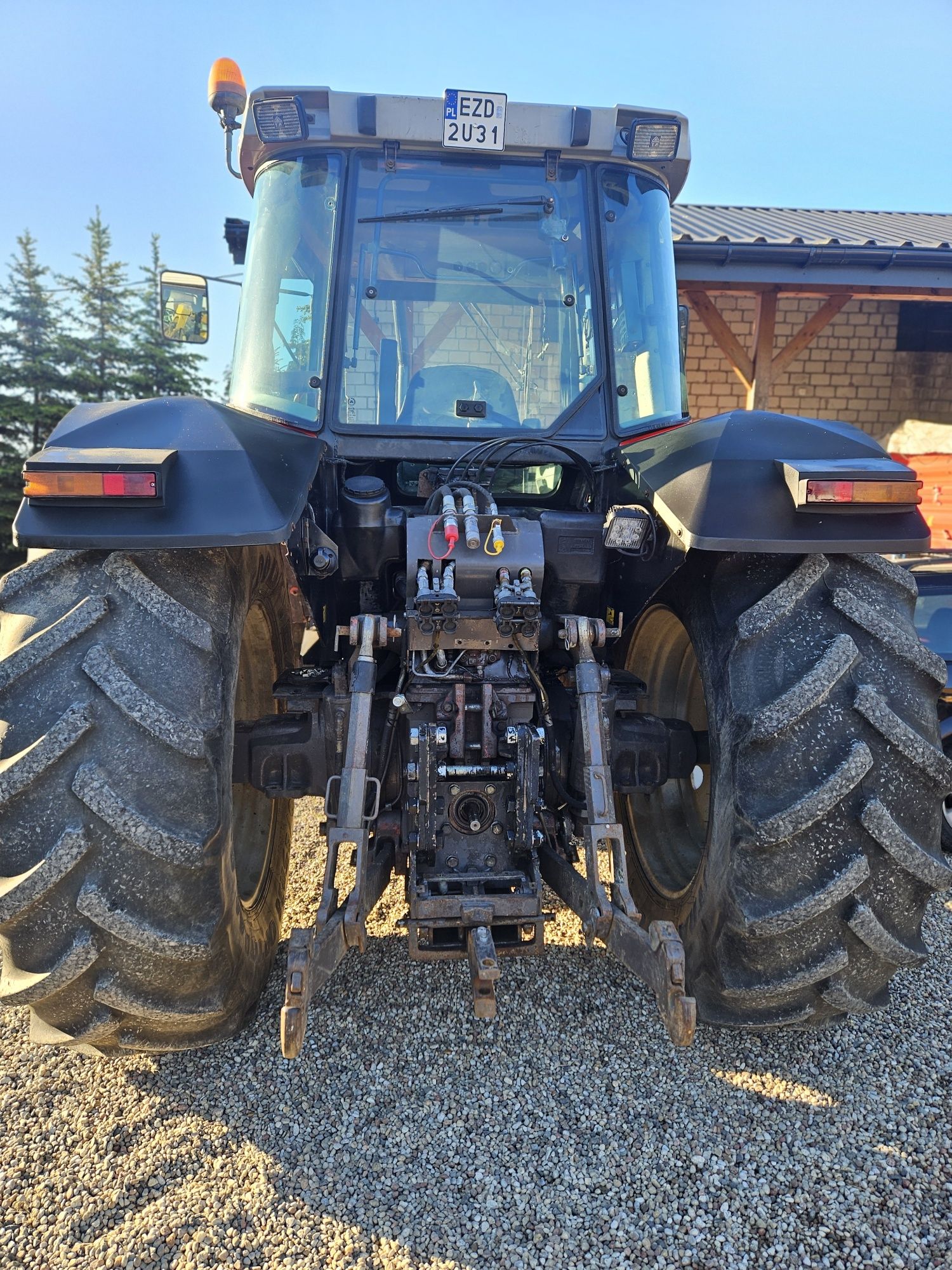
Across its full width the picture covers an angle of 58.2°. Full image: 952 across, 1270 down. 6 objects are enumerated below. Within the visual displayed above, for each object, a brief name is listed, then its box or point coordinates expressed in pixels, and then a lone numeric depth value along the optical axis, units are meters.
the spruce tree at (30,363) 14.51
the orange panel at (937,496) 9.57
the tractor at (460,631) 1.92
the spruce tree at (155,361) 17.28
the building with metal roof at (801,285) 8.59
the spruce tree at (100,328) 16.23
